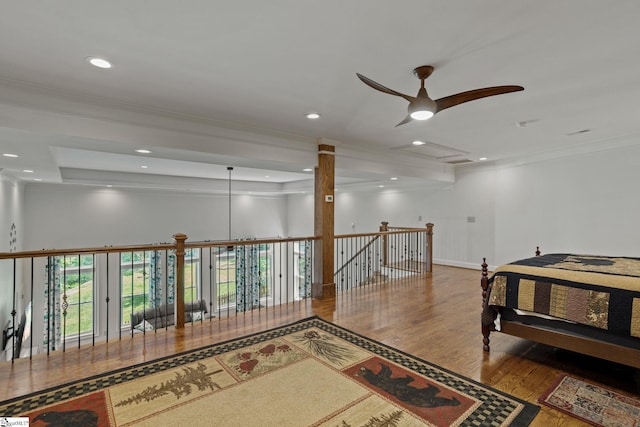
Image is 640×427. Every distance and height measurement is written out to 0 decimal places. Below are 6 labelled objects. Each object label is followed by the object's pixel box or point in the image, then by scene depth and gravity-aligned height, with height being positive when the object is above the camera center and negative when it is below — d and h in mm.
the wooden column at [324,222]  4914 -126
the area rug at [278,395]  2045 -1348
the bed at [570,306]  2336 -767
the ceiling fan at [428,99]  2253 +904
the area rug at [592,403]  2027 -1338
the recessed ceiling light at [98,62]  2373 +1186
